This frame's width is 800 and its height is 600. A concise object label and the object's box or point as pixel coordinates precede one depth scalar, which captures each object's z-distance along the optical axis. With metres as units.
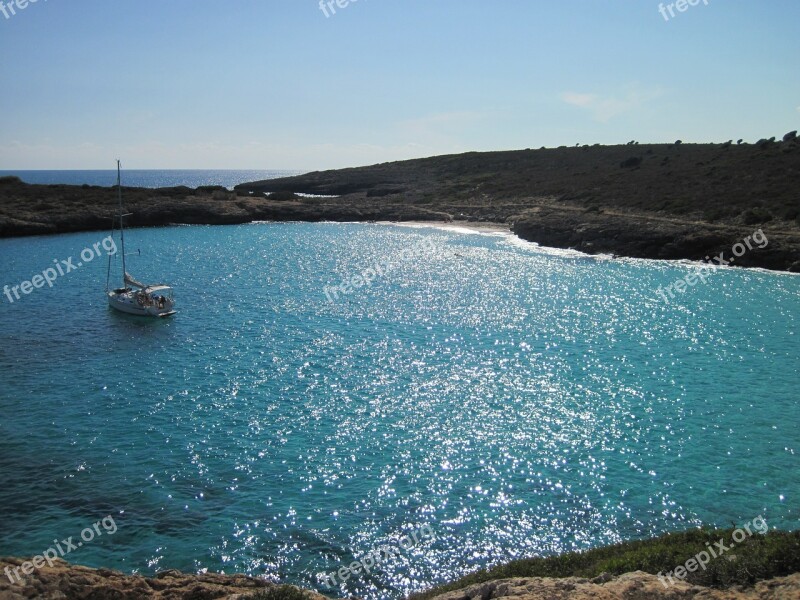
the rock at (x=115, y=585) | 11.97
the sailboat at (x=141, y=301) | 44.50
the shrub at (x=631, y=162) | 116.03
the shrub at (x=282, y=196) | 118.44
